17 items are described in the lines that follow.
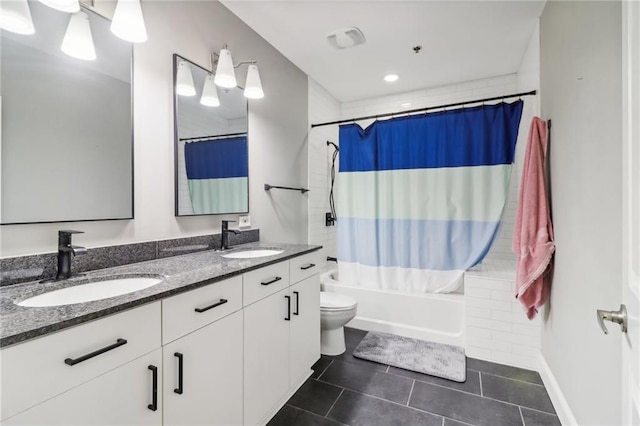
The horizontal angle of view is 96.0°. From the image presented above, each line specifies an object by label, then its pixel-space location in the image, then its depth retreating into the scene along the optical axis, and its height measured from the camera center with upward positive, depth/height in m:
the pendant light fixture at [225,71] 1.72 +0.85
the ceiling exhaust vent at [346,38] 2.14 +1.35
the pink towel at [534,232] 1.68 -0.12
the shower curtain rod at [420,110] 2.06 +0.86
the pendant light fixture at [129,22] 1.22 +0.82
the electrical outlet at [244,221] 2.10 -0.06
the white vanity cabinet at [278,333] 1.34 -0.65
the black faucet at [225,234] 1.86 -0.14
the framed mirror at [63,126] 1.03 +0.36
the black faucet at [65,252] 1.08 -0.14
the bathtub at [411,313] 2.36 -0.88
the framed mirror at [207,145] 1.65 +0.45
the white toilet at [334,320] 2.12 -0.80
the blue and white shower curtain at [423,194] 2.26 +0.16
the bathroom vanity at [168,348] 0.67 -0.42
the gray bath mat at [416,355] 1.98 -1.08
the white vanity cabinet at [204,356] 0.98 -0.54
